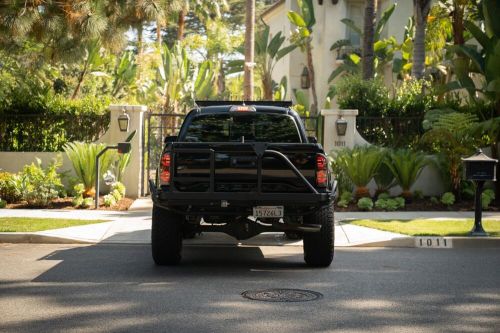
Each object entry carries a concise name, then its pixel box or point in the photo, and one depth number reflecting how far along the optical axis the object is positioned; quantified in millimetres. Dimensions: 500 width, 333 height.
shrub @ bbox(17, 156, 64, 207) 17984
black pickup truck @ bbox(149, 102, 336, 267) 10273
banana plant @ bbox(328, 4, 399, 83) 37438
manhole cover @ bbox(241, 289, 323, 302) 8629
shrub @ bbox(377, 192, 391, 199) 18766
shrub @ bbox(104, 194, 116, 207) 18203
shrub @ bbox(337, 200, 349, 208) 18516
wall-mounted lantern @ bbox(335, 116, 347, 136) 19875
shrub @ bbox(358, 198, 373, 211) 18156
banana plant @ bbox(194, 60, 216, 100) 39719
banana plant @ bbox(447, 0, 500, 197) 18797
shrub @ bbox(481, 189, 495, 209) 18562
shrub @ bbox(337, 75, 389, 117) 20875
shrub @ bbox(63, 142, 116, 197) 18875
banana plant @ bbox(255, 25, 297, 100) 42250
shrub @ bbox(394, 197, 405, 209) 18484
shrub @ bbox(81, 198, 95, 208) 18047
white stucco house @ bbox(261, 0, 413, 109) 41125
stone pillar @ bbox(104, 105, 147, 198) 20156
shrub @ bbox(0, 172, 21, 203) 18281
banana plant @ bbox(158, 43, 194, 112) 36188
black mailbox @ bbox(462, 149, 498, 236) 13891
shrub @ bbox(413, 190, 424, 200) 19625
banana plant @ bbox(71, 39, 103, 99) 33656
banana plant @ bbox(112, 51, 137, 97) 38719
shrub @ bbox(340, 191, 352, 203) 18781
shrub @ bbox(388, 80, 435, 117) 20766
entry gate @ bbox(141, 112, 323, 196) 20328
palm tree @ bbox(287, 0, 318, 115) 37825
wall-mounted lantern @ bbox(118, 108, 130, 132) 20078
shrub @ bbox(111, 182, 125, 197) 19125
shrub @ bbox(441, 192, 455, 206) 18691
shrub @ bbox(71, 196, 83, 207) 18031
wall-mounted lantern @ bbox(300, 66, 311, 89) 44688
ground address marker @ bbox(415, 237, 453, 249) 13578
